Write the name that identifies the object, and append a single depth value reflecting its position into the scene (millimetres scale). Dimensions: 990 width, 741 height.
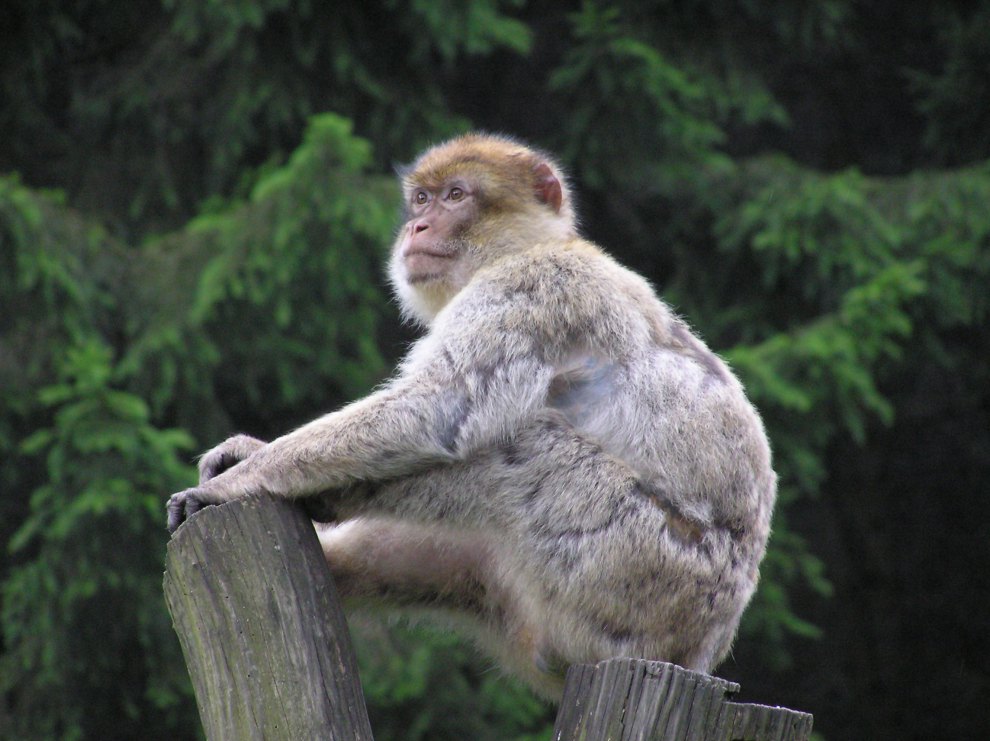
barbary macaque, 7750
